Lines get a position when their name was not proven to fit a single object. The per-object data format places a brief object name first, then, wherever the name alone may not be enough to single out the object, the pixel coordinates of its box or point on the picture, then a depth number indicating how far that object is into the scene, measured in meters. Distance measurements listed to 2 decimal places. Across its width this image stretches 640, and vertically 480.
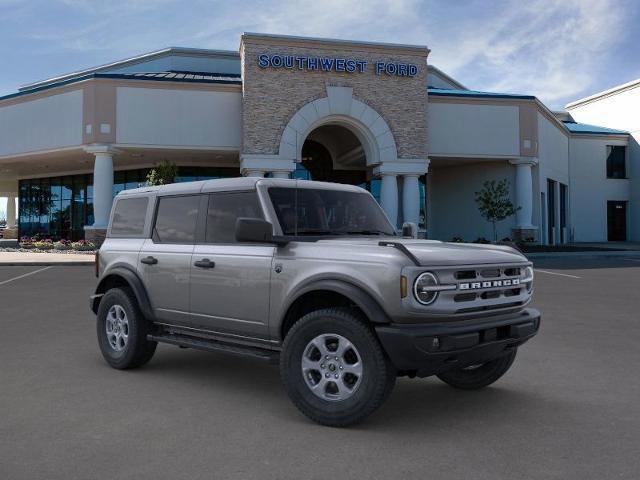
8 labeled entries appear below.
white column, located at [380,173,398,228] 29.61
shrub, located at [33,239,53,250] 31.23
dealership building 28.45
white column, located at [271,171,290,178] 28.52
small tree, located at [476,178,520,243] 30.38
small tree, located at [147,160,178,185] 28.00
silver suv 4.38
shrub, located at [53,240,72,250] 30.41
